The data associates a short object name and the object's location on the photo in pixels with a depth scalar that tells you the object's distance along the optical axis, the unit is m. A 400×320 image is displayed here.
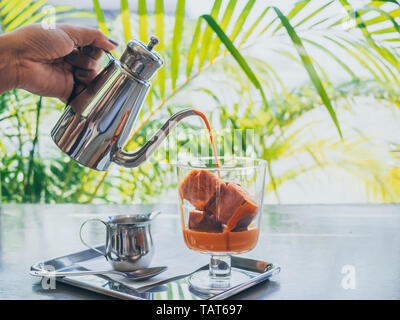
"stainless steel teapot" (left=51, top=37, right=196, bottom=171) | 0.69
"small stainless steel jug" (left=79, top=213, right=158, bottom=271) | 0.68
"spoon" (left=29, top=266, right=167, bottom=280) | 0.65
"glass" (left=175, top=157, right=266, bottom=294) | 0.63
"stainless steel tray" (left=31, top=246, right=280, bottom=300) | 0.61
